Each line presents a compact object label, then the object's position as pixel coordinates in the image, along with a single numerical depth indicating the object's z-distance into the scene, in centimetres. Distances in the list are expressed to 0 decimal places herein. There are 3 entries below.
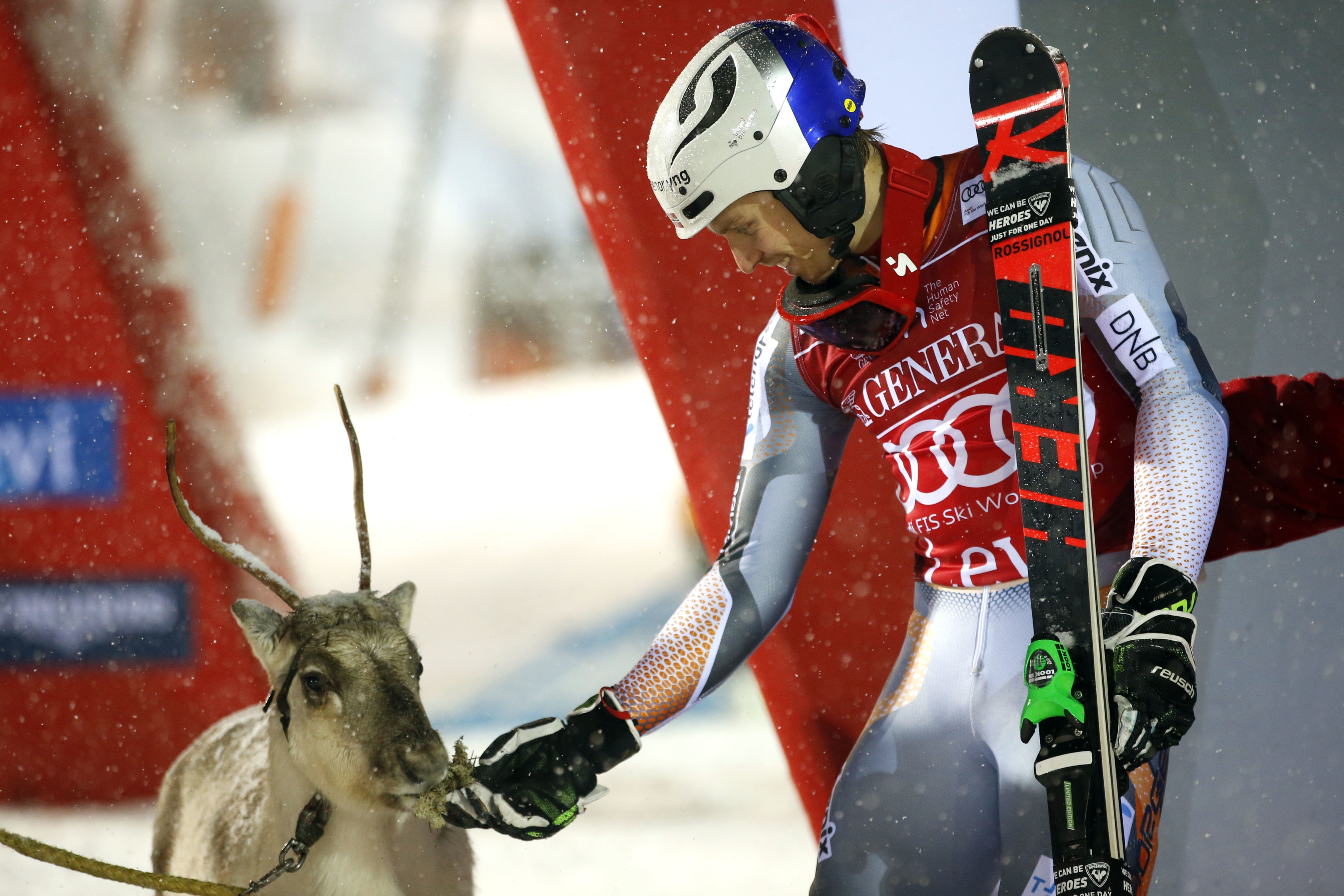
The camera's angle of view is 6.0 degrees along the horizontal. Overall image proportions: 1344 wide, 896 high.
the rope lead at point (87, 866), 1499
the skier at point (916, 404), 1493
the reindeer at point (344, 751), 1512
